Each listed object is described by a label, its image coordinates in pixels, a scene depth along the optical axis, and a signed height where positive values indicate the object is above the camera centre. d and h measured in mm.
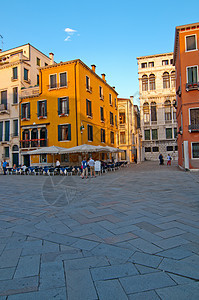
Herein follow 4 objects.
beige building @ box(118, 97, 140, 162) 32812 +3169
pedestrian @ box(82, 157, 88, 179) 13520 -671
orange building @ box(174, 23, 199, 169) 16078 +4874
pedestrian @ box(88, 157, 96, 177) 13898 -561
